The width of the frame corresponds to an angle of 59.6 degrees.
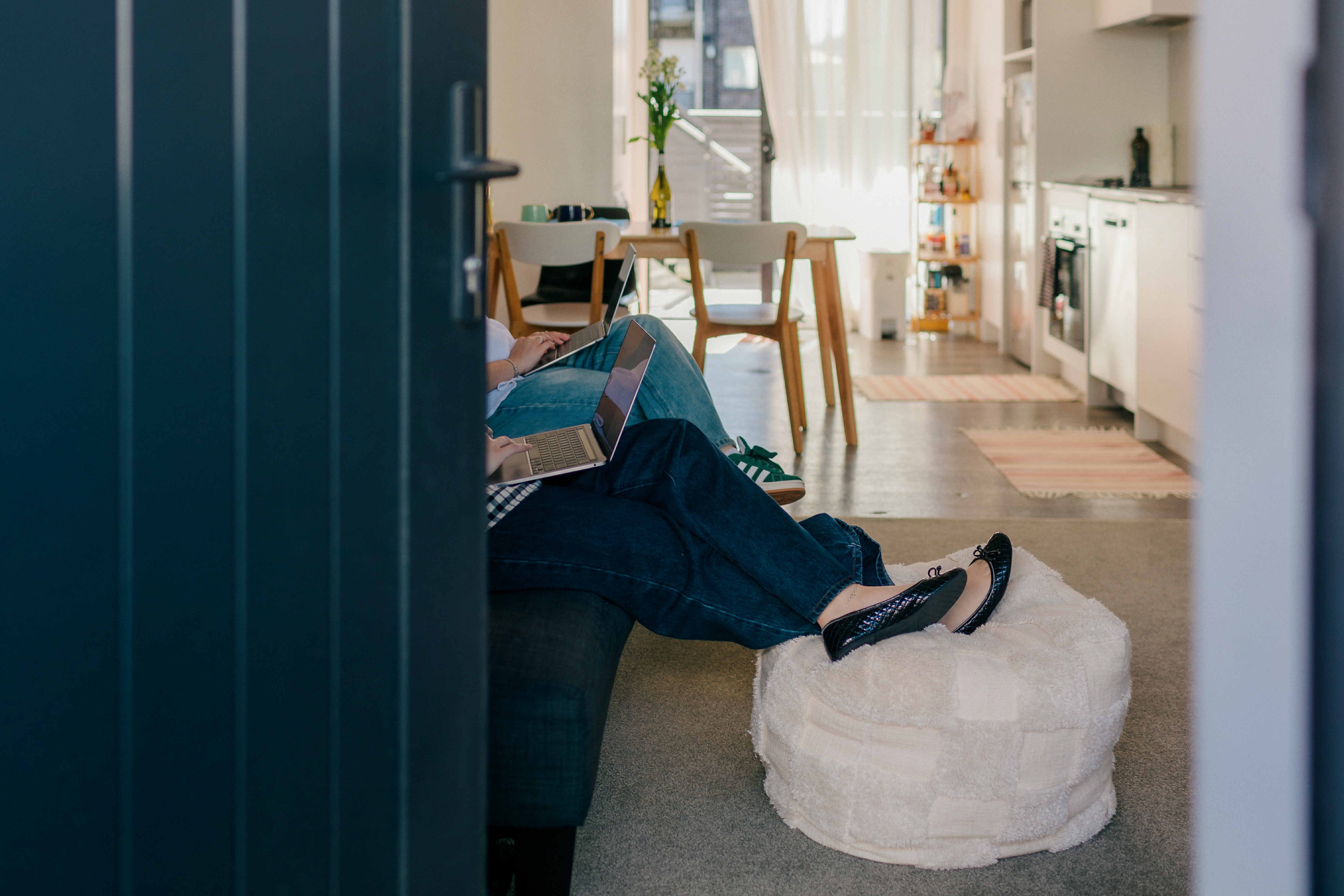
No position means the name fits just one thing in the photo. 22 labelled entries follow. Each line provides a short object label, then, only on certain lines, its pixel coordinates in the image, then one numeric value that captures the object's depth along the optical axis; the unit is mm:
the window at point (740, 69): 8023
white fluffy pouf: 1556
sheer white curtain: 7582
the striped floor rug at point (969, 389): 5195
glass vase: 5012
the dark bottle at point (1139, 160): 5434
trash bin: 7012
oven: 5090
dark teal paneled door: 852
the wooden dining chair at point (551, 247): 4133
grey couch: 1372
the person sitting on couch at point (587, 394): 2428
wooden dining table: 4262
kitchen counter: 3926
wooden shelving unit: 7102
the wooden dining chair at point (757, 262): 4152
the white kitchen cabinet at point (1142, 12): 4812
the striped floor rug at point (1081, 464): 3645
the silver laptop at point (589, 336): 2549
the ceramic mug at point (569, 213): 4703
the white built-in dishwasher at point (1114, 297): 4445
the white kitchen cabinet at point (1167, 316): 3896
